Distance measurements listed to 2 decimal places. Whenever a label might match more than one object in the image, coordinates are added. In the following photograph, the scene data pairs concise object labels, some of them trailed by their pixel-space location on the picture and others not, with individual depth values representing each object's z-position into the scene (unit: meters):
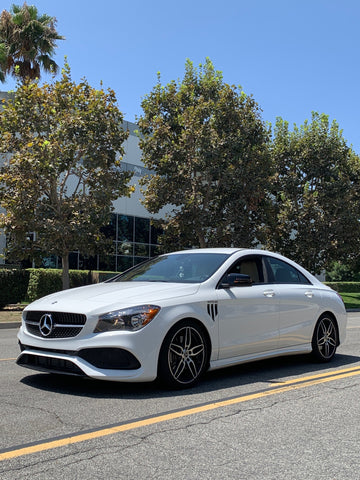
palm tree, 25.39
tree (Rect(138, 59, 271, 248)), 22.95
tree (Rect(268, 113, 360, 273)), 28.30
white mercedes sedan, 5.38
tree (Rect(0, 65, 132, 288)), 17.84
